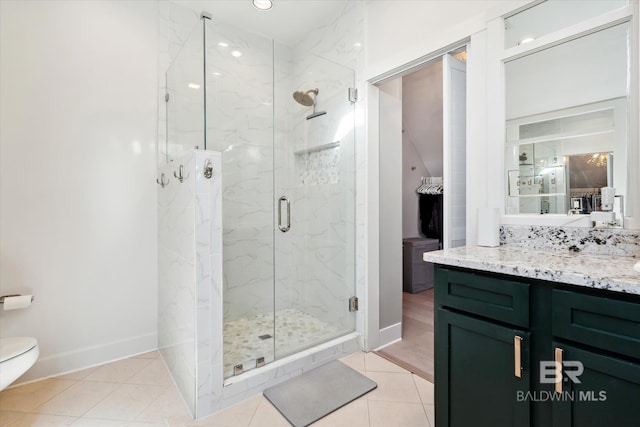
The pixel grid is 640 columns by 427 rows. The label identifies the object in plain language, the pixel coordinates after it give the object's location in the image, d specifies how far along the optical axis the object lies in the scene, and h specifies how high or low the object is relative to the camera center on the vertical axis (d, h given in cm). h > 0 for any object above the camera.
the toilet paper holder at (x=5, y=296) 191 -53
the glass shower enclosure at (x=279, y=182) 238 +27
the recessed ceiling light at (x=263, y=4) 249 +177
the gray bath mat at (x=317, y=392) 168 -112
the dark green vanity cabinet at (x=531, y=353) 86 -48
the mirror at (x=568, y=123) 128 +42
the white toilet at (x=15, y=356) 147 -74
